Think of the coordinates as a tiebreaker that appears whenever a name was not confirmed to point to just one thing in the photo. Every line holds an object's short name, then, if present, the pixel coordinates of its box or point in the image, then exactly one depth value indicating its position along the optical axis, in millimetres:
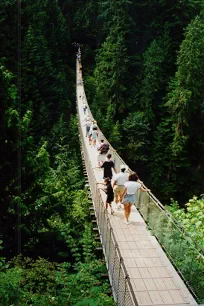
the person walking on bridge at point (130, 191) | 8016
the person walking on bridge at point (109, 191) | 8352
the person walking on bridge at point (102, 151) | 11414
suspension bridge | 5891
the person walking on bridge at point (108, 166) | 9602
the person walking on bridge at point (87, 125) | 17209
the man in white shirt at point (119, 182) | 8484
